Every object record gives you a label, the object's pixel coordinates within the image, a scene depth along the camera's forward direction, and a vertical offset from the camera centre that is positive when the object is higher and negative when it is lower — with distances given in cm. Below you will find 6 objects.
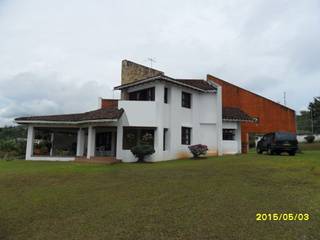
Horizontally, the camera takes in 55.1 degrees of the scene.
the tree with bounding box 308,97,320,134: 6635 +934
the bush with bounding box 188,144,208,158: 2497 +23
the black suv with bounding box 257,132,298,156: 2405 +85
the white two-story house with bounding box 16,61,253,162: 2414 +235
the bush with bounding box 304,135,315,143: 5509 +275
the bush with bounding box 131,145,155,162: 2295 +3
